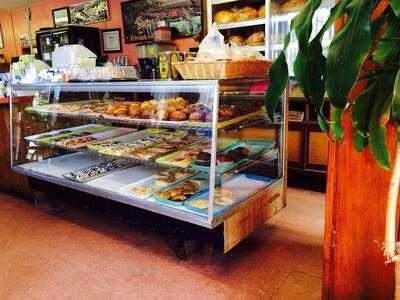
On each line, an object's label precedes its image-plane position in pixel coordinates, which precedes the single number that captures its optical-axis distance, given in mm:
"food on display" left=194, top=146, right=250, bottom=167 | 2234
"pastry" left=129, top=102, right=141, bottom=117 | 2521
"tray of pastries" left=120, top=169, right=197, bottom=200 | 2406
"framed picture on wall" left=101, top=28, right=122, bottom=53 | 6316
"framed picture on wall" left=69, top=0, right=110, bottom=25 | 6320
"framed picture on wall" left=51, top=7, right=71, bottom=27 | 6886
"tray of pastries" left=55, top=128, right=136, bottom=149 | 2931
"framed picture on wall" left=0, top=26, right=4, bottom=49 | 8580
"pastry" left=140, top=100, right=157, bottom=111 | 2490
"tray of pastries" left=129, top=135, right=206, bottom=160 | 2500
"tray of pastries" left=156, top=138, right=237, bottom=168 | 2289
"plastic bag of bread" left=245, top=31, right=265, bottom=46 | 3955
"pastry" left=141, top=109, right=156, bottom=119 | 2436
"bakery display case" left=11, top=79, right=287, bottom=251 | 2133
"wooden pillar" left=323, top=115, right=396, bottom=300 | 1399
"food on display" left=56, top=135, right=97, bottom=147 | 2943
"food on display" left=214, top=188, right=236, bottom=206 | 2154
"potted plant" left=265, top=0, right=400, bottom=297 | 737
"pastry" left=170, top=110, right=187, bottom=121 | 2250
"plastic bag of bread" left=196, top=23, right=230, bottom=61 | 1992
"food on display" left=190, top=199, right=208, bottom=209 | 2140
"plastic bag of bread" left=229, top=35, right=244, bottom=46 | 4110
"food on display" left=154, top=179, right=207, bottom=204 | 2271
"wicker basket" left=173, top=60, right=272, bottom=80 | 1903
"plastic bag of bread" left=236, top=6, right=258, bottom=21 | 3915
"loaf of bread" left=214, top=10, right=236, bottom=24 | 4085
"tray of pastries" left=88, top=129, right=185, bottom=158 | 2651
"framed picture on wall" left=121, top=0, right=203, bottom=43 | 5199
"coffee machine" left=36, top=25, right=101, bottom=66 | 6047
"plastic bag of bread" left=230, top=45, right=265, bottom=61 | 2090
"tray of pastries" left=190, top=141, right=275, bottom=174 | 2207
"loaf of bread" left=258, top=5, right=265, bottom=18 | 3844
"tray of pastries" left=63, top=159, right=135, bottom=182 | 2789
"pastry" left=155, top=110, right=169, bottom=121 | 2344
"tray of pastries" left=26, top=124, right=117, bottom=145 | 3180
